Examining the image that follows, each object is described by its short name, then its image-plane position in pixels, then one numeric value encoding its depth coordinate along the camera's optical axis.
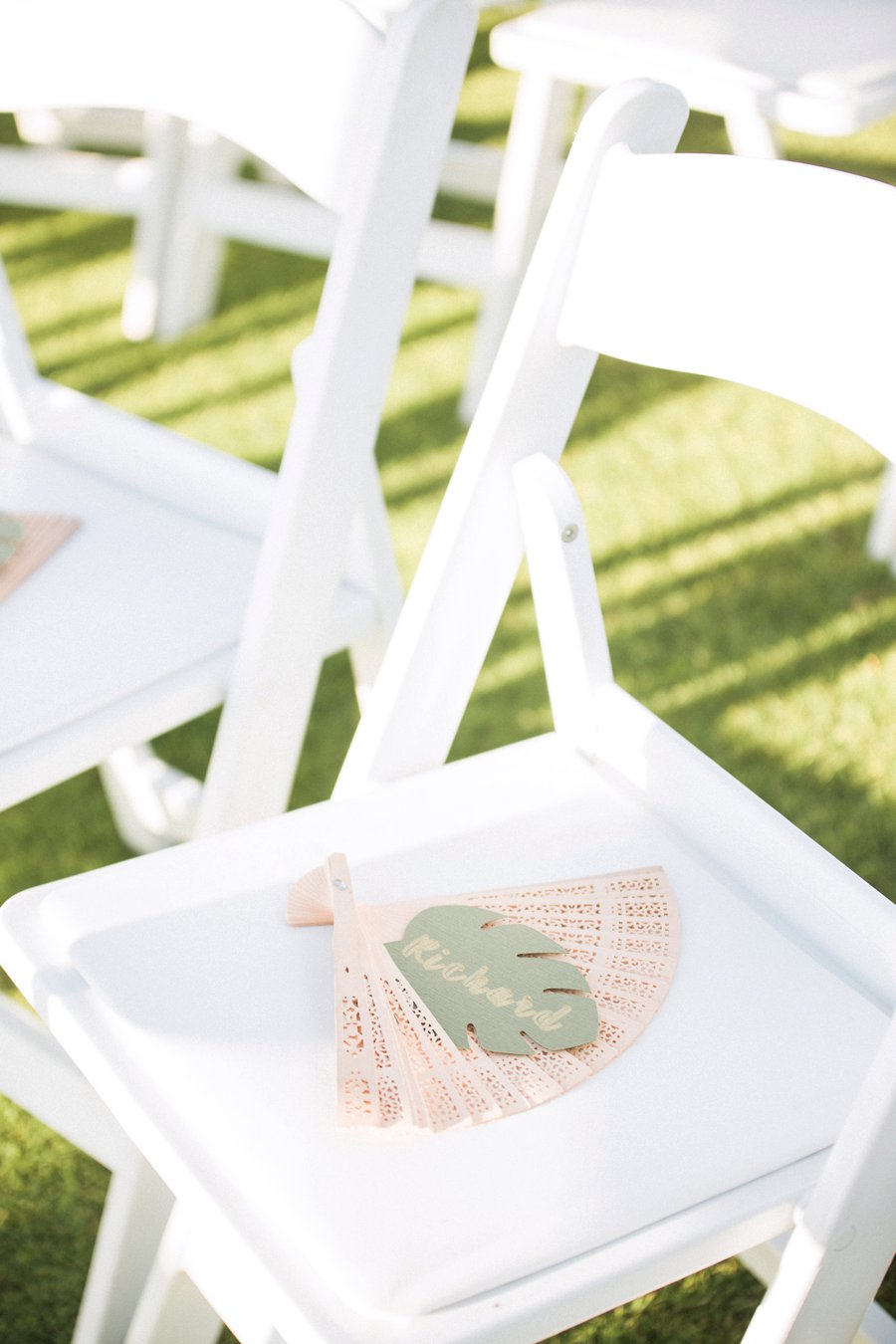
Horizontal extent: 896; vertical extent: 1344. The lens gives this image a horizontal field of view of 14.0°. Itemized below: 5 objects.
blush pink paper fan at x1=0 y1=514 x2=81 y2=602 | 2.21
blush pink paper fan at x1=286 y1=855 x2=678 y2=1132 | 1.87
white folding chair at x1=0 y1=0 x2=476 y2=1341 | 2.07
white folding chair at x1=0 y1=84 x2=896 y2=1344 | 1.81
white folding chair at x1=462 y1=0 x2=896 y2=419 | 2.78
